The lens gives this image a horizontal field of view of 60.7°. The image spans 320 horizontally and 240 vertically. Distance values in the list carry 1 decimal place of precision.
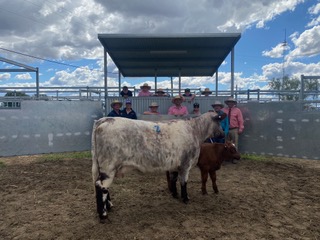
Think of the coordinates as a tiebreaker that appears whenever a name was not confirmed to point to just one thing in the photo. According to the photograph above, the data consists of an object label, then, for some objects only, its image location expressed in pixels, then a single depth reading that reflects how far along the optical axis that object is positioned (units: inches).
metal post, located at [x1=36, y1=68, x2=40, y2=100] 464.4
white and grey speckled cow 175.9
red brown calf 227.6
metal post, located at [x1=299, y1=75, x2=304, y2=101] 339.0
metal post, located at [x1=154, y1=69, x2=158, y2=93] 582.2
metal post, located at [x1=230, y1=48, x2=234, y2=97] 400.4
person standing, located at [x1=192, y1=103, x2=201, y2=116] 343.3
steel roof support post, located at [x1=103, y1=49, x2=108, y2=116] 402.9
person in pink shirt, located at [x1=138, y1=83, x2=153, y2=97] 399.4
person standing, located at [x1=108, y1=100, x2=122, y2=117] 315.6
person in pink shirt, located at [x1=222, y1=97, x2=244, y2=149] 336.5
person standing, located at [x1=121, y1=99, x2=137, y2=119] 316.2
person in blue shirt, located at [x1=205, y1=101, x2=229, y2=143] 322.0
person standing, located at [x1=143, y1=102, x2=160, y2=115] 339.0
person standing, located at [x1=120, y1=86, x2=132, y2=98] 380.5
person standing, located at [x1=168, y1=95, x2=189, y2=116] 333.1
